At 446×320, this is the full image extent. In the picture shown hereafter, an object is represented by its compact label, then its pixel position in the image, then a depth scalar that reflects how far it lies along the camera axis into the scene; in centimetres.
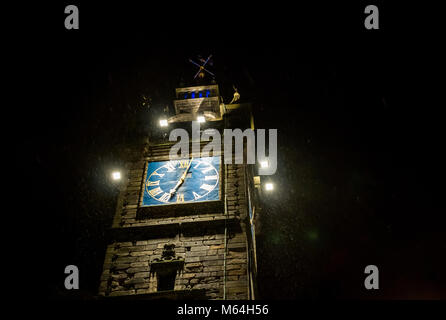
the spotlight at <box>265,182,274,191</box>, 1856
